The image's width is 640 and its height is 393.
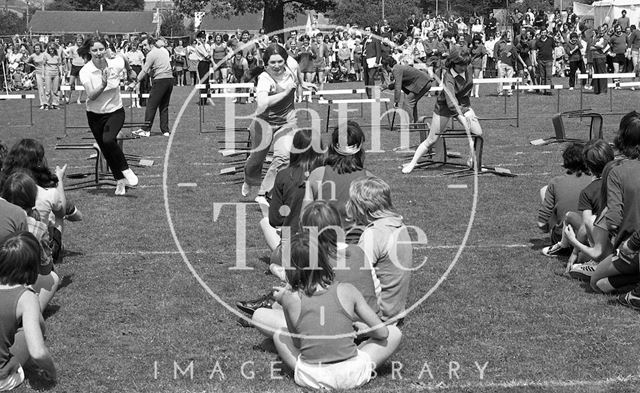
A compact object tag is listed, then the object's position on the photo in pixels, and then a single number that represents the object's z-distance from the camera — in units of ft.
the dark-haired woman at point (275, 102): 34.24
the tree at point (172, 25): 304.54
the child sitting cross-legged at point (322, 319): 16.55
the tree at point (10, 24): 302.94
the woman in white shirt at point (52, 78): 84.96
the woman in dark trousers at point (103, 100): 36.91
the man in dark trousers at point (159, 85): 60.64
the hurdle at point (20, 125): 68.31
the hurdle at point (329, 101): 54.17
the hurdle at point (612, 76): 62.93
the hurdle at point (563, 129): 48.01
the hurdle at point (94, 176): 41.52
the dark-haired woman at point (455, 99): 41.78
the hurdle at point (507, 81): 62.77
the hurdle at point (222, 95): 58.47
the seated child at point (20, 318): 16.78
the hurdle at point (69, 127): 60.71
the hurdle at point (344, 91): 51.78
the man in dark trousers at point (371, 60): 95.71
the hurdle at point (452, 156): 42.80
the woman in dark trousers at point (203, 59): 94.07
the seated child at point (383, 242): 19.12
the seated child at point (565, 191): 26.78
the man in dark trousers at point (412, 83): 56.44
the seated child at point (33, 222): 21.68
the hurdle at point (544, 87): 62.23
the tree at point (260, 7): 154.51
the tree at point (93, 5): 449.06
